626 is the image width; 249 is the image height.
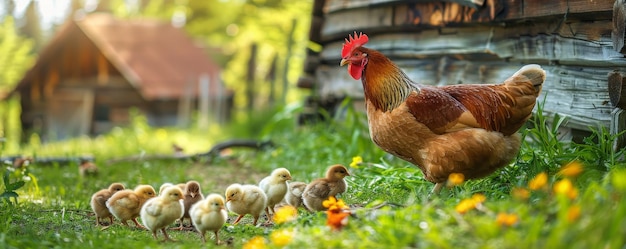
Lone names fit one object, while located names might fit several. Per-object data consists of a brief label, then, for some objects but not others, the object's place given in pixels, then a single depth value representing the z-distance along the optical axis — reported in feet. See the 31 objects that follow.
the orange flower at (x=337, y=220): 11.85
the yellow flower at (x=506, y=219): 9.87
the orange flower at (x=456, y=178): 12.36
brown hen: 15.12
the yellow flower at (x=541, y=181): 10.58
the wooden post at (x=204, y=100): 65.72
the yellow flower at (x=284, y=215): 12.92
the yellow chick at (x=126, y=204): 15.61
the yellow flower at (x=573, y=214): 9.43
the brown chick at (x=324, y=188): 15.93
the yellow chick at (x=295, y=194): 16.71
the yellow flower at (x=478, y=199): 10.96
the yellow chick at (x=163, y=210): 14.24
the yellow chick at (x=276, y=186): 16.21
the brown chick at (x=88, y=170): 25.20
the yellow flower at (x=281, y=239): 10.85
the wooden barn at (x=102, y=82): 60.03
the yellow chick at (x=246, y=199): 15.31
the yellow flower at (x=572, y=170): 10.68
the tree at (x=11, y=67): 63.05
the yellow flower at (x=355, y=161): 19.13
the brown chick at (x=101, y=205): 16.25
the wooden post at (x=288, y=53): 64.59
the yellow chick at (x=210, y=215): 13.79
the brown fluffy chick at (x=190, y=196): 15.94
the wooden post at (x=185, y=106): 65.10
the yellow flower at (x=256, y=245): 10.96
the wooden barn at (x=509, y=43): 17.08
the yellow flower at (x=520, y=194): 10.33
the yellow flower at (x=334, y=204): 12.66
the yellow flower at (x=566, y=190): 9.88
